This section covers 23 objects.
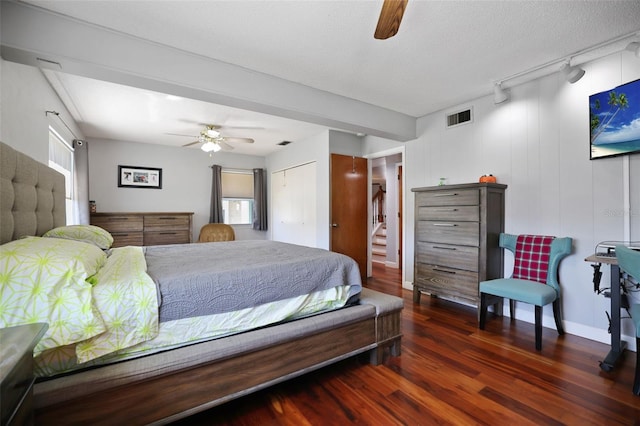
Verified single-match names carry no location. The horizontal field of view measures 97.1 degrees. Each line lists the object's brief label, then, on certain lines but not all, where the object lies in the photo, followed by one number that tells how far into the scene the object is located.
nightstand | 0.79
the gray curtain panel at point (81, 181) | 3.85
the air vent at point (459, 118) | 3.42
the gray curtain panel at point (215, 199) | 5.61
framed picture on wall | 4.95
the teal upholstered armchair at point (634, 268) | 1.52
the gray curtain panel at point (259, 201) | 6.12
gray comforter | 1.50
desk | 1.98
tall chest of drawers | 2.92
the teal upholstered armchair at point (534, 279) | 2.37
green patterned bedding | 1.14
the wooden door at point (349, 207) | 4.54
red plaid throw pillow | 2.68
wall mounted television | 2.23
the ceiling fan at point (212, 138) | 3.95
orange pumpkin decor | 3.08
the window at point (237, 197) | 5.94
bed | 1.22
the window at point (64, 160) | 3.13
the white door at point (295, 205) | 4.89
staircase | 6.86
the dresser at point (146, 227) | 4.38
